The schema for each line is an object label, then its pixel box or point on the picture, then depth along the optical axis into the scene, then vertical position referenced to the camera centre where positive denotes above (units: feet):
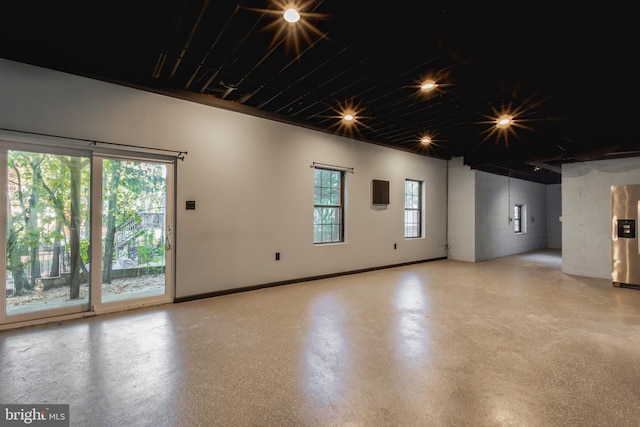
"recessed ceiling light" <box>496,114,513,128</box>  15.14 +5.29
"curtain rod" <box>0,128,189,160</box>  10.06 +2.86
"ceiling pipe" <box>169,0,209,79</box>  7.97 +5.72
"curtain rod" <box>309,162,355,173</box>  17.51 +3.20
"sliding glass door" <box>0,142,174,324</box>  10.12 -0.58
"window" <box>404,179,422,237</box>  23.41 +0.78
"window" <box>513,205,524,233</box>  31.22 -0.01
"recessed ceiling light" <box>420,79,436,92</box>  11.71 +5.49
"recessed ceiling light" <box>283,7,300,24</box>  7.96 +5.64
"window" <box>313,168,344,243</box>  18.11 +0.71
